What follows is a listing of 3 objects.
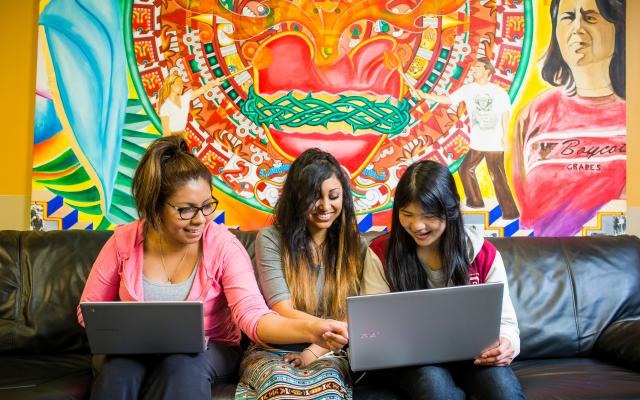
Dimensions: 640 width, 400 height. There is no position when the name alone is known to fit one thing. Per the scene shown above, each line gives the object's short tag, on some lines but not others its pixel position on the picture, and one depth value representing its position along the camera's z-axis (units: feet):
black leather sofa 6.12
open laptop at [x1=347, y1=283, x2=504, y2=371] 4.37
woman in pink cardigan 5.06
